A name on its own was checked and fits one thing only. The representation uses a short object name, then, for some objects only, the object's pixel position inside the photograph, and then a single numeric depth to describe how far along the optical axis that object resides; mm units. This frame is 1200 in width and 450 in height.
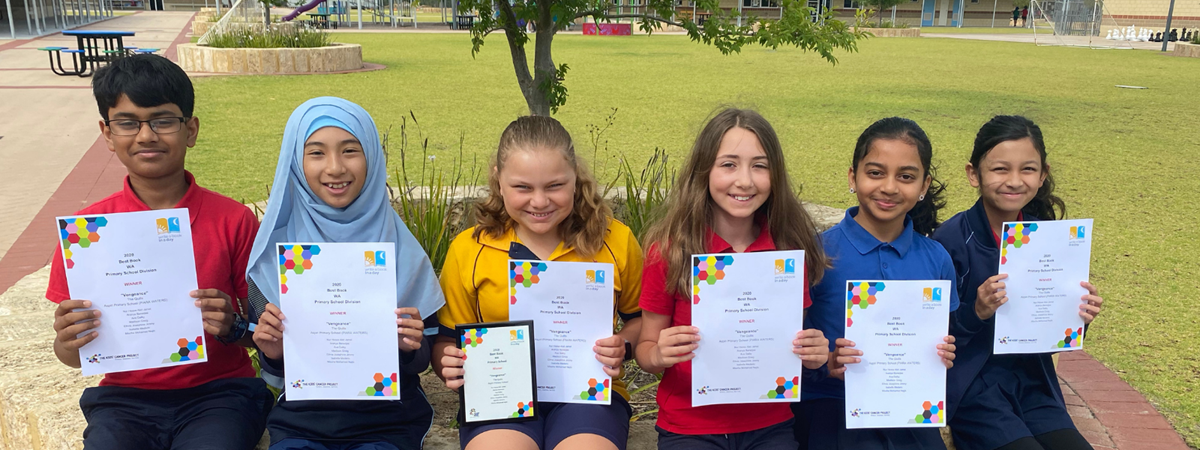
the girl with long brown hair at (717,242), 2328
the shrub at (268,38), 16906
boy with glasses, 2211
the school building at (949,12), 53125
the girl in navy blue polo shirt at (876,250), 2436
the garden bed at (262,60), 15695
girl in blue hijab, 2234
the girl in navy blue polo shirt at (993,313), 2467
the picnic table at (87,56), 15688
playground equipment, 30488
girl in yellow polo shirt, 2246
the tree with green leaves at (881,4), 45344
